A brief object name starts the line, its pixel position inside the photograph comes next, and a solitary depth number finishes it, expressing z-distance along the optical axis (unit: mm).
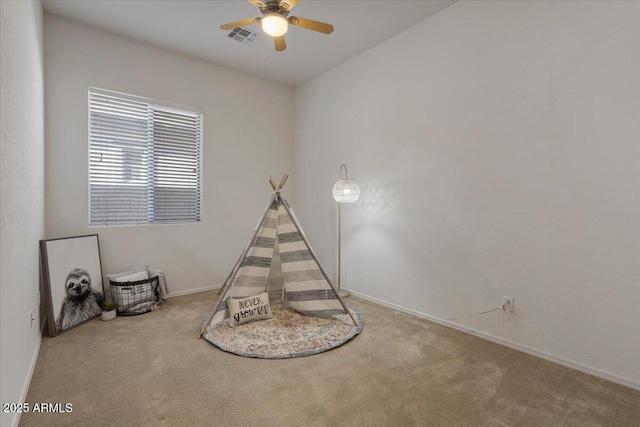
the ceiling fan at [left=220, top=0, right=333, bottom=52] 2010
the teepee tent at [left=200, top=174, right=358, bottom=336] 2918
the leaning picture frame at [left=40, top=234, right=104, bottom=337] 2645
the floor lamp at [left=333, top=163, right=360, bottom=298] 3415
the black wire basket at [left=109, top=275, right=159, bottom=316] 3037
